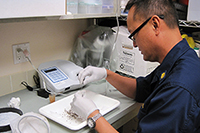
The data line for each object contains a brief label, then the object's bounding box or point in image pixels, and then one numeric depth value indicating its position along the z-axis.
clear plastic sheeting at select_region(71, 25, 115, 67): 1.68
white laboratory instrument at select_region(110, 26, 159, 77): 1.51
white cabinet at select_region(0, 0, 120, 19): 0.92
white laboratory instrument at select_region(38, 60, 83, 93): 1.36
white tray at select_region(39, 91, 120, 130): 1.02
